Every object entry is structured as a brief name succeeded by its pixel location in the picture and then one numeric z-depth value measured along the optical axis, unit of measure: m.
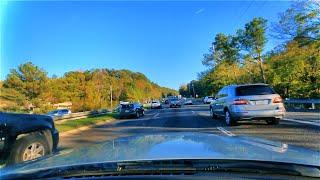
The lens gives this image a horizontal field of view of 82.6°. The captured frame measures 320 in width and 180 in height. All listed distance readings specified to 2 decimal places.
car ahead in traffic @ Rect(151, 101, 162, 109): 25.52
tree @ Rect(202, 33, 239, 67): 25.74
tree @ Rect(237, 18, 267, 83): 23.80
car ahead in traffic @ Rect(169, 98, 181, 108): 24.37
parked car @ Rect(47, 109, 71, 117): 17.94
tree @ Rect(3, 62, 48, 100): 25.49
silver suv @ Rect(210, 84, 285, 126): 6.74
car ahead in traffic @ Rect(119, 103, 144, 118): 14.34
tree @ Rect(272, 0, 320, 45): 15.62
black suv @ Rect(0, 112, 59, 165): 3.26
